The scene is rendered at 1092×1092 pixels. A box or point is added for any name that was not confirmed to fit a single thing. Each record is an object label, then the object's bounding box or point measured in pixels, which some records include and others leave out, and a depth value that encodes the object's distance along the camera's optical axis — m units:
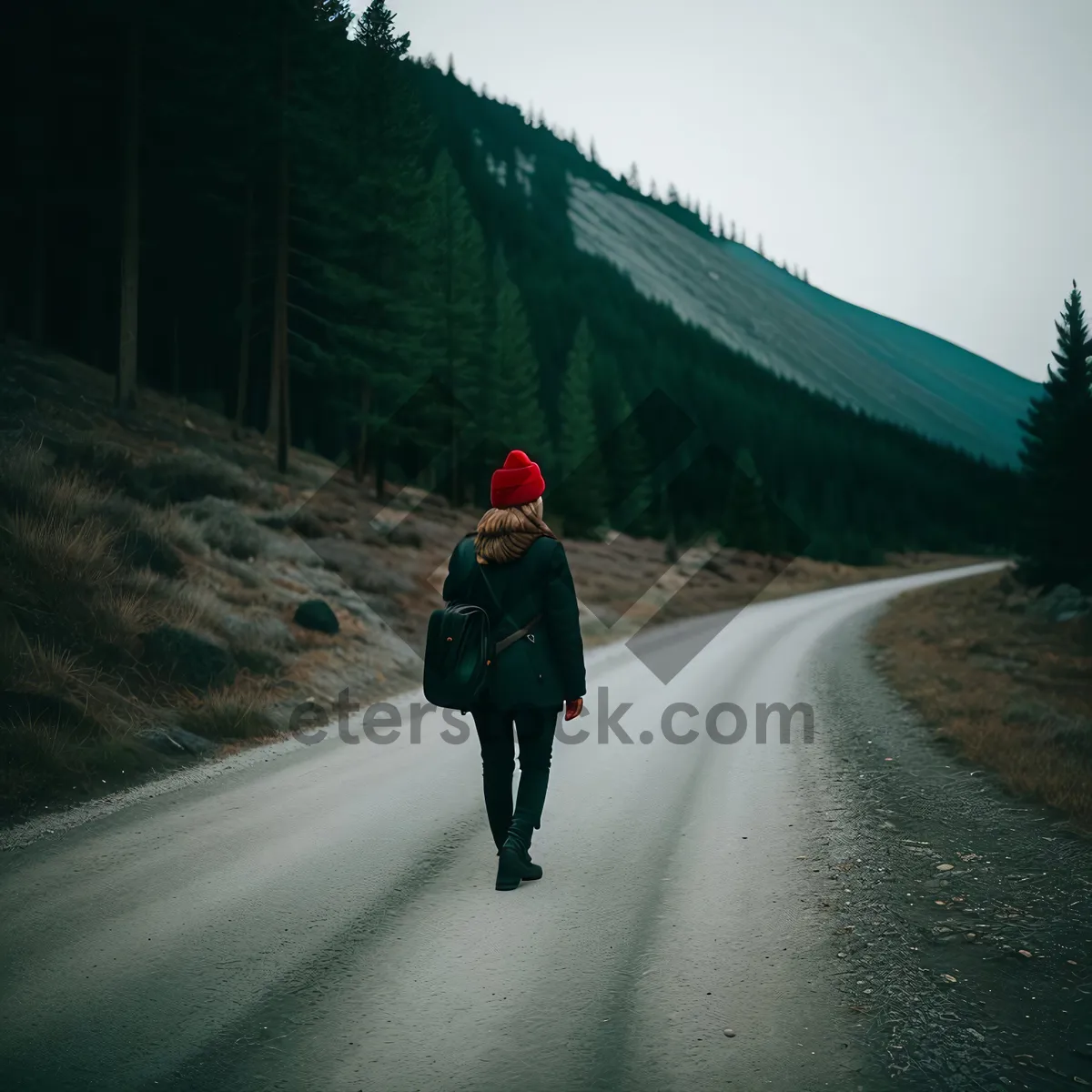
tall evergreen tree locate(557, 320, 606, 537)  43.41
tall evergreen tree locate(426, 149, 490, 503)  35.09
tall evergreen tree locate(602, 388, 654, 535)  51.66
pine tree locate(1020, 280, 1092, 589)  31.58
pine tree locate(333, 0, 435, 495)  27.48
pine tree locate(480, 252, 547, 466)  39.53
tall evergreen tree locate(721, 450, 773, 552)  49.22
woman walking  4.39
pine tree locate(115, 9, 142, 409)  20.03
